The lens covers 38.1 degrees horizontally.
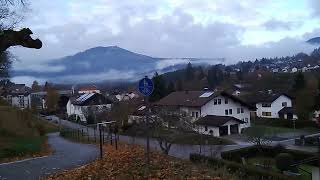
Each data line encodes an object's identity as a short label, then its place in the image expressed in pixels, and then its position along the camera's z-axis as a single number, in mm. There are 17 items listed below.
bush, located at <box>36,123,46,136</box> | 54819
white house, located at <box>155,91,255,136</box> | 60719
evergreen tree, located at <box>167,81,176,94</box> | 86738
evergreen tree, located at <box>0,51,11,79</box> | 45441
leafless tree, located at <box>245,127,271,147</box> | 42231
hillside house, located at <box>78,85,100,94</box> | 169000
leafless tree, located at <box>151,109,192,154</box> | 35781
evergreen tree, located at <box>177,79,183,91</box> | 110250
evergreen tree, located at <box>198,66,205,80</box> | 149100
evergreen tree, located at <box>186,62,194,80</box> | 151525
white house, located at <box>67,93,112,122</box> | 88506
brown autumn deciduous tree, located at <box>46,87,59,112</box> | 120525
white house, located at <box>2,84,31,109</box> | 155500
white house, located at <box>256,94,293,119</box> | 84000
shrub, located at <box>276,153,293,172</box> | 26125
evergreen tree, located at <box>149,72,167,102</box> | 80750
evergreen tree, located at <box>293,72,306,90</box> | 78312
